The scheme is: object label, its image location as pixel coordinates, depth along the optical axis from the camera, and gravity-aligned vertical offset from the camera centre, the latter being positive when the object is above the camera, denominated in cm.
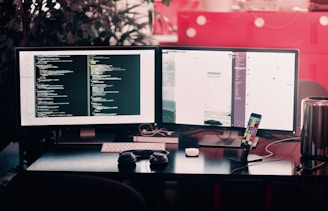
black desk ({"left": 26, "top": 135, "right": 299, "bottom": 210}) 218 -36
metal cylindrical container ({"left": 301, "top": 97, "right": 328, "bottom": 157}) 234 -21
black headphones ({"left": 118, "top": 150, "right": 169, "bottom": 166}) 228 -33
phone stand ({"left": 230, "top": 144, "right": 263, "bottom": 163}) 232 -33
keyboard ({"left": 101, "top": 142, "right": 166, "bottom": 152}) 249 -31
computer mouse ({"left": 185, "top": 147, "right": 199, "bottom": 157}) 241 -32
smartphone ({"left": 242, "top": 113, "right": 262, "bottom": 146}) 234 -22
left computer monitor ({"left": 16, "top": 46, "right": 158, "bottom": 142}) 257 -5
